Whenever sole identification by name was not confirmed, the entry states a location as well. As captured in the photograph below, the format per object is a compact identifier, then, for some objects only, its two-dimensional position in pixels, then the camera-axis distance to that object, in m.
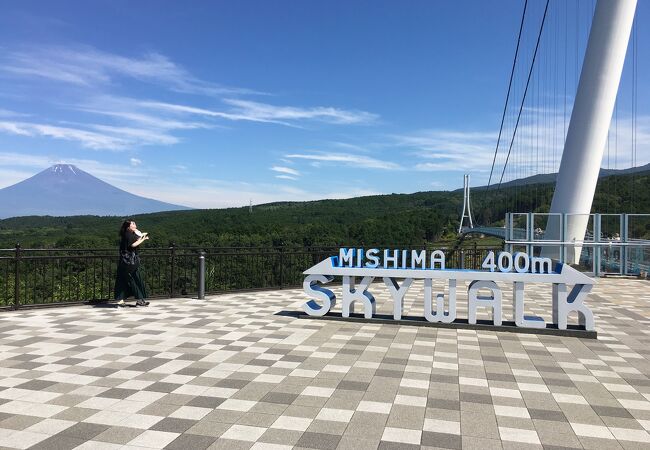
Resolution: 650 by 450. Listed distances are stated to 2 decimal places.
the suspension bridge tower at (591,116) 17.81
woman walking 9.76
